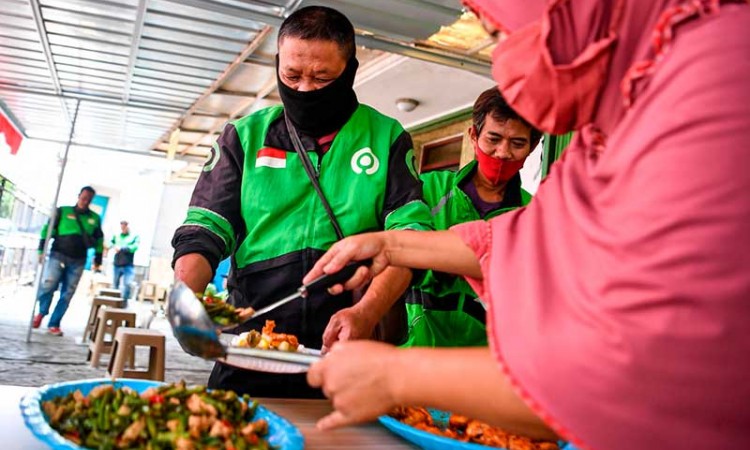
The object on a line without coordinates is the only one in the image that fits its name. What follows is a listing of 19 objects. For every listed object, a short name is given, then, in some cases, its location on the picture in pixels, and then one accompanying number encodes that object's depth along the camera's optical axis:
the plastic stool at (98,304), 7.90
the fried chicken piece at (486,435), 1.38
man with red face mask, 2.51
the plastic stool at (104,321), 6.45
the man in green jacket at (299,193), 1.91
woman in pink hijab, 0.71
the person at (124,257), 12.36
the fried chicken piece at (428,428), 1.36
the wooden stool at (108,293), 9.16
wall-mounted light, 7.71
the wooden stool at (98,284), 14.30
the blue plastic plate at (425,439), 1.23
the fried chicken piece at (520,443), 1.39
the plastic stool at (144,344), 4.30
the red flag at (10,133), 8.63
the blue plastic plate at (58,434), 0.98
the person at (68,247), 8.66
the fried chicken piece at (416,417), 1.42
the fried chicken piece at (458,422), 1.50
